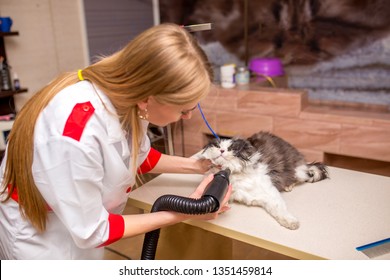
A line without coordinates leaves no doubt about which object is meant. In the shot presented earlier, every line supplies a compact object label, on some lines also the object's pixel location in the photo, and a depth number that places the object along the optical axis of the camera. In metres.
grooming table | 1.07
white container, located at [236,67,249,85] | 3.01
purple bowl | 3.09
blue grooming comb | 1.03
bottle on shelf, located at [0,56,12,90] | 2.49
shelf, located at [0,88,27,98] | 2.46
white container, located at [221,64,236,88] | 2.96
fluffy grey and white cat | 1.29
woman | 0.91
